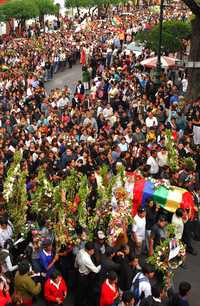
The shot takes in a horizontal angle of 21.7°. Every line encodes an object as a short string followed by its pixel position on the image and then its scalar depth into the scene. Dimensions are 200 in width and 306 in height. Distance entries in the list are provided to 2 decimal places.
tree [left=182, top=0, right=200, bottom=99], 18.48
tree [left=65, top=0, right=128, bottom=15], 49.75
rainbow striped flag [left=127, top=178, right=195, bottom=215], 11.25
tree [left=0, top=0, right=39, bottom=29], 40.16
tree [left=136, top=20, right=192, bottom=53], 23.06
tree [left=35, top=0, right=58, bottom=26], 43.61
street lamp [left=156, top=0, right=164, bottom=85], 19.22
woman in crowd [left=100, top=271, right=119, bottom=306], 8.08
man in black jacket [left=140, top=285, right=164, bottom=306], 7.56
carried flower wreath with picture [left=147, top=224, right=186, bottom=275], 8.80
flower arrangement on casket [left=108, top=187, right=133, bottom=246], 9.60
